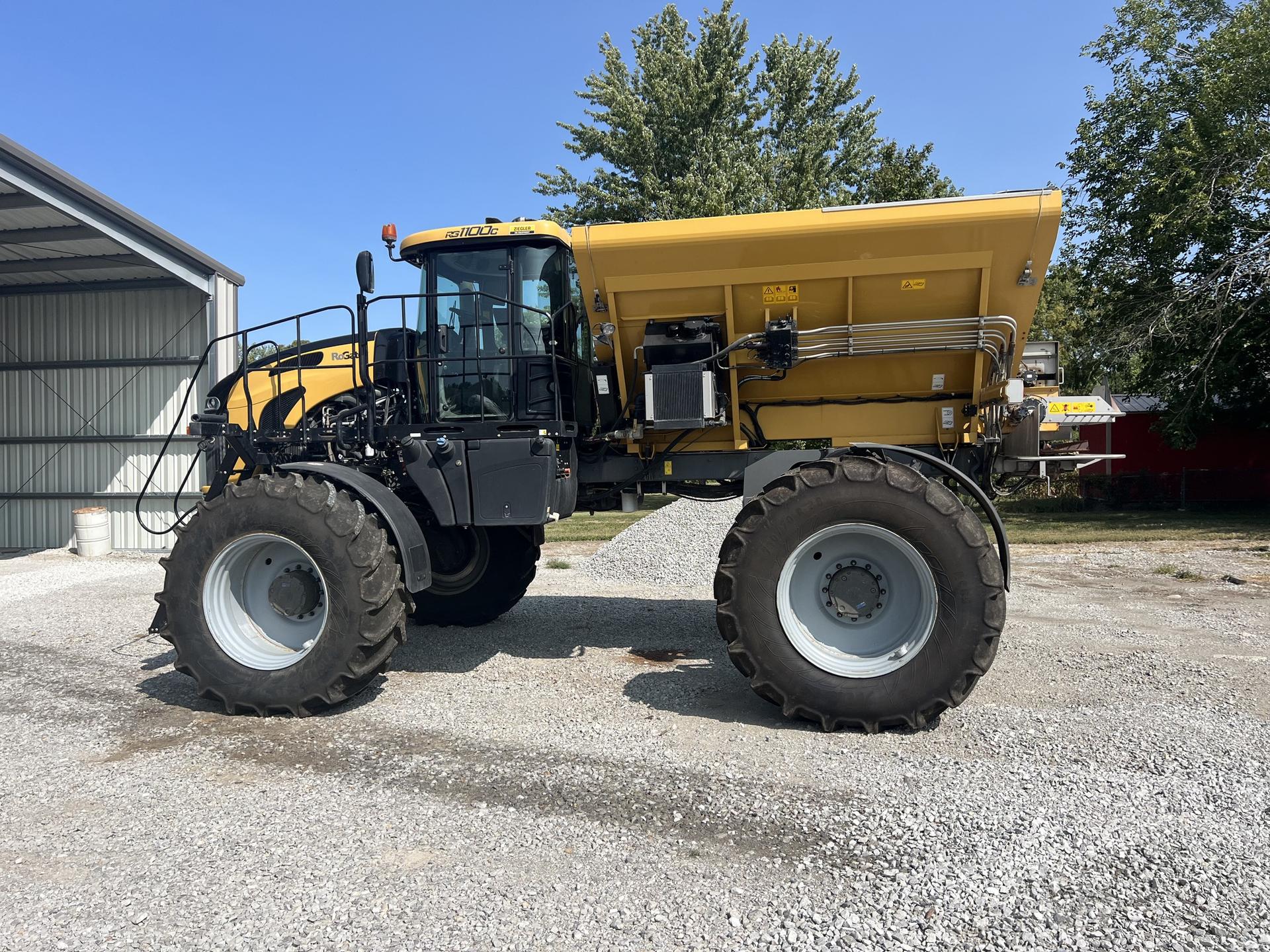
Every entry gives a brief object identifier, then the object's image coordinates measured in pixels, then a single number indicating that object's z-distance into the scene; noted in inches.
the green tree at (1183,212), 685.3
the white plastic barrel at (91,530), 593.9
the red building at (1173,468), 829.8
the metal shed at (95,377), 607.5
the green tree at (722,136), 869.8
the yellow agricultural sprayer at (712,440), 183.6
